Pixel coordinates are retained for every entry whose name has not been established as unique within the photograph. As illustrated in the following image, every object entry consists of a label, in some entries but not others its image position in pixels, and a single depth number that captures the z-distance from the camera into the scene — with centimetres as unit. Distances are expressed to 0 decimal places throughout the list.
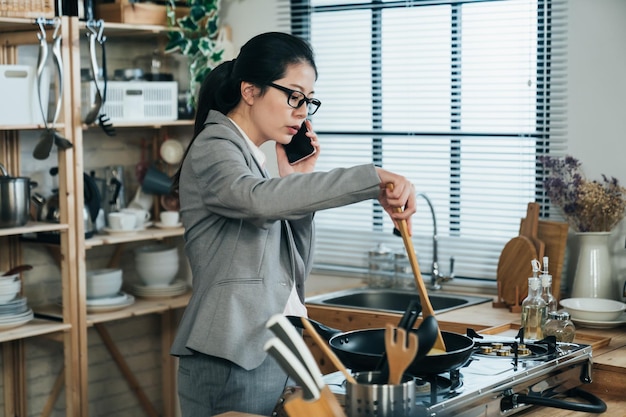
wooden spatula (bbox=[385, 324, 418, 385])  163
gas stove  198
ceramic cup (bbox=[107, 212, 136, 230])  416
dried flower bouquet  341
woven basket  364
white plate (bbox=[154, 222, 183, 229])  438
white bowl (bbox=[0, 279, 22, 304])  375
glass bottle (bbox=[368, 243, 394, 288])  404
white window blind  374
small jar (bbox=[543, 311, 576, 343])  264
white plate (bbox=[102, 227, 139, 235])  416
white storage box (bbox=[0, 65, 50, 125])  365
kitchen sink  377
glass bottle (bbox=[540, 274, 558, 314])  271
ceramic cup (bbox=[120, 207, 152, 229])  428
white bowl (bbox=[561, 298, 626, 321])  311
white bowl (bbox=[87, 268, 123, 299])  411
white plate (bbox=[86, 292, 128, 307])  410
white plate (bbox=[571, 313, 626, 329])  310
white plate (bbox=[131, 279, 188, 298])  441
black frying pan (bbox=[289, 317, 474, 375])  197
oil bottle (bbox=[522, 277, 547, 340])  271
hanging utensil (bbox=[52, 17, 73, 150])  372
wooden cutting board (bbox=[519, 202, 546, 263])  351
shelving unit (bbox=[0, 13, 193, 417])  382
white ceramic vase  341
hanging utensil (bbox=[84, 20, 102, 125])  384
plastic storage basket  409
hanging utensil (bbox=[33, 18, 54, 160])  369
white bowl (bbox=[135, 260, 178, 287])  439
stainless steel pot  363
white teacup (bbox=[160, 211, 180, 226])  438
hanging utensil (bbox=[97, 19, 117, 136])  392
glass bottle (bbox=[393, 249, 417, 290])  399
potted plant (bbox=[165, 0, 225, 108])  425
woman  229
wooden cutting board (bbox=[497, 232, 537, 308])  347
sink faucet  391
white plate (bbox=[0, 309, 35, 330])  374
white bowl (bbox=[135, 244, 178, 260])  438
